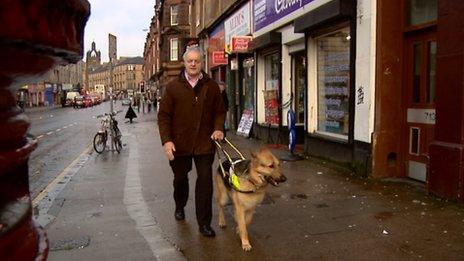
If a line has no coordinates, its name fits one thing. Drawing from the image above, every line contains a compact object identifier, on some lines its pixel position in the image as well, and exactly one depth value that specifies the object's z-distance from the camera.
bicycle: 14.68
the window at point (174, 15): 60.11
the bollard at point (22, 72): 1.08
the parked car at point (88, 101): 83.49
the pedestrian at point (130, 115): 32.31
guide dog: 5.04
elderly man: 5.77
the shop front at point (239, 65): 17.75
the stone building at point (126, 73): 153.75
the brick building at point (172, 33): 59.41
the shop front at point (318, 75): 9.37
